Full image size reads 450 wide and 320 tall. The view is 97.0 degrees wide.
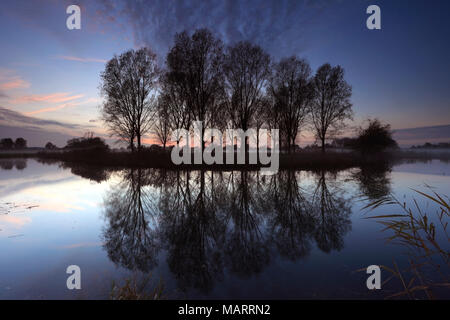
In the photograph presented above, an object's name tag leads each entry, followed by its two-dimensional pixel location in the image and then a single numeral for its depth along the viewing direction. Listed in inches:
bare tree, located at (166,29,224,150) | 964.6
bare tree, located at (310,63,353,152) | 1217.4
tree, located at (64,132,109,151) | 1409.9
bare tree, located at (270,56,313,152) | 1233.4
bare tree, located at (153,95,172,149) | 1213.7
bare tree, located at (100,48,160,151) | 1072.8
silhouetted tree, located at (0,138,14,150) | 3329.2
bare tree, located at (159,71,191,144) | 1053.9
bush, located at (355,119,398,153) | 1218.0
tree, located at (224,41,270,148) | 1035.3
